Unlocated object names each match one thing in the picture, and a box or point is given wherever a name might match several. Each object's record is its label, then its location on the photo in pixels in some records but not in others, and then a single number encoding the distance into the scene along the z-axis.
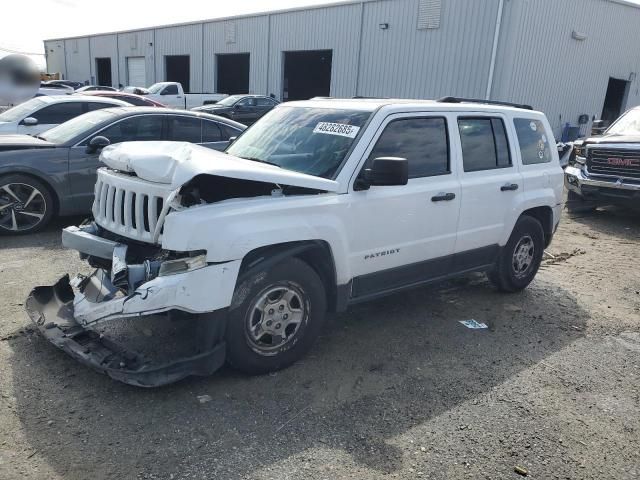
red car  14.88
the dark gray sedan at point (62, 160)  6.63
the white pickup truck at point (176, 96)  23.12
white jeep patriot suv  3.28
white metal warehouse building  18.20
